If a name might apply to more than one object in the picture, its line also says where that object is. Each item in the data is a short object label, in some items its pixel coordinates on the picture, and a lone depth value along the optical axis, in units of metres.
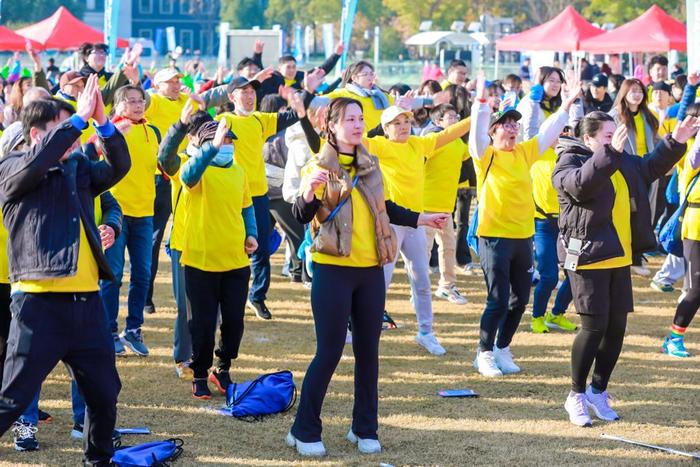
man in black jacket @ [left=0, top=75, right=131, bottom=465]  9.68
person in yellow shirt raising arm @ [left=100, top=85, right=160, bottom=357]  14.97
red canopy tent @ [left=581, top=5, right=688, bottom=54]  44.63
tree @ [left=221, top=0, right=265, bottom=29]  148.58
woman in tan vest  11.43
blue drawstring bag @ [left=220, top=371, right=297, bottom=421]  13.18
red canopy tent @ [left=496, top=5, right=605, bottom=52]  48.79
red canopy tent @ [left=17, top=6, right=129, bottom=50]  50.25
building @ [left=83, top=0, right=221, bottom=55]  171.08
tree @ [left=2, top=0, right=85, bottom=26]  130.41
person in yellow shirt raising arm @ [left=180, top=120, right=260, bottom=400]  13.42
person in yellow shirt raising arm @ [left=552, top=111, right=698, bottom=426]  12.69
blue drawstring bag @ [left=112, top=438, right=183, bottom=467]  11.05
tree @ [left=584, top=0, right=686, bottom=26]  101.15
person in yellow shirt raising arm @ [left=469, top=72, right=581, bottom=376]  15.19
